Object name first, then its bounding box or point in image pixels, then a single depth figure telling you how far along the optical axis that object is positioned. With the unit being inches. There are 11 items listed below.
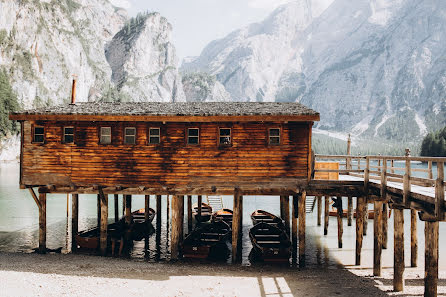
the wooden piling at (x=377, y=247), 769.6
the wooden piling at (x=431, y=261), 537.0
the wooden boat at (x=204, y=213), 1404.3
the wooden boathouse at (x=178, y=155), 813.2
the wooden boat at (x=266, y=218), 1159.3
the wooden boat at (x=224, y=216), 1263.3
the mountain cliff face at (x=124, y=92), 7729.3
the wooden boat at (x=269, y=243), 848.3
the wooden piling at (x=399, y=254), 653.3
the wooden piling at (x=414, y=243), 836.0
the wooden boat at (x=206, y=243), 872.9
